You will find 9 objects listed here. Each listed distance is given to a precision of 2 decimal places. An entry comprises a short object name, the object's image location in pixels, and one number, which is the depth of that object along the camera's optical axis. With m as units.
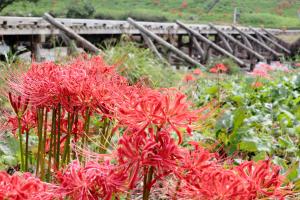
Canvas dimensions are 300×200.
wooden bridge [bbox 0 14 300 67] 11.52
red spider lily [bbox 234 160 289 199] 1.44
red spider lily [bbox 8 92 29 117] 2.10
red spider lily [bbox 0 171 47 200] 1.38
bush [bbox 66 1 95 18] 26.92
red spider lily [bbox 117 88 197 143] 1.42
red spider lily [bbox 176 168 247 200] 1.42
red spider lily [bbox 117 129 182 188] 1.40
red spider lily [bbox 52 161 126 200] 1.41
